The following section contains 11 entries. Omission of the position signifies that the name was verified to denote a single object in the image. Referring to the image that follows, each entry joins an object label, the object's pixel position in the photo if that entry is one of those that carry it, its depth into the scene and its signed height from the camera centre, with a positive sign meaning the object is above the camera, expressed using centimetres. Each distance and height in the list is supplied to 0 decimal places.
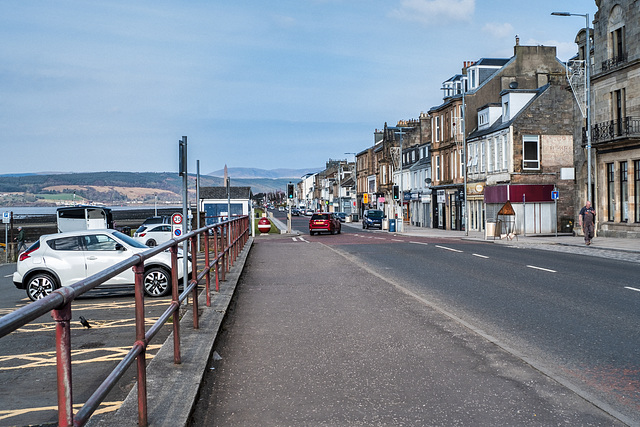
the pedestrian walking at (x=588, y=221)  2870 -102
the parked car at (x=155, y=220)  4269 -86
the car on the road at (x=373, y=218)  6462 -152
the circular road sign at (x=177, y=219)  2514 -47
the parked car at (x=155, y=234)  3412 -141
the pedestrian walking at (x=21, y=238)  4027 -174
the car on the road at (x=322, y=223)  4644 -137
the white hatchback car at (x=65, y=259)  1430 -108
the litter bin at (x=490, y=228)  3941 -170
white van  4829 -60
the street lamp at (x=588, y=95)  3088 +530
